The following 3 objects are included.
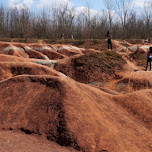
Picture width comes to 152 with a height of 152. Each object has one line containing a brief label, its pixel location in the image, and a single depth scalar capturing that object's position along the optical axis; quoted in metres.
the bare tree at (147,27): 35.39
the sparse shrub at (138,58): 18.09
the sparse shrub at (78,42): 28.79
